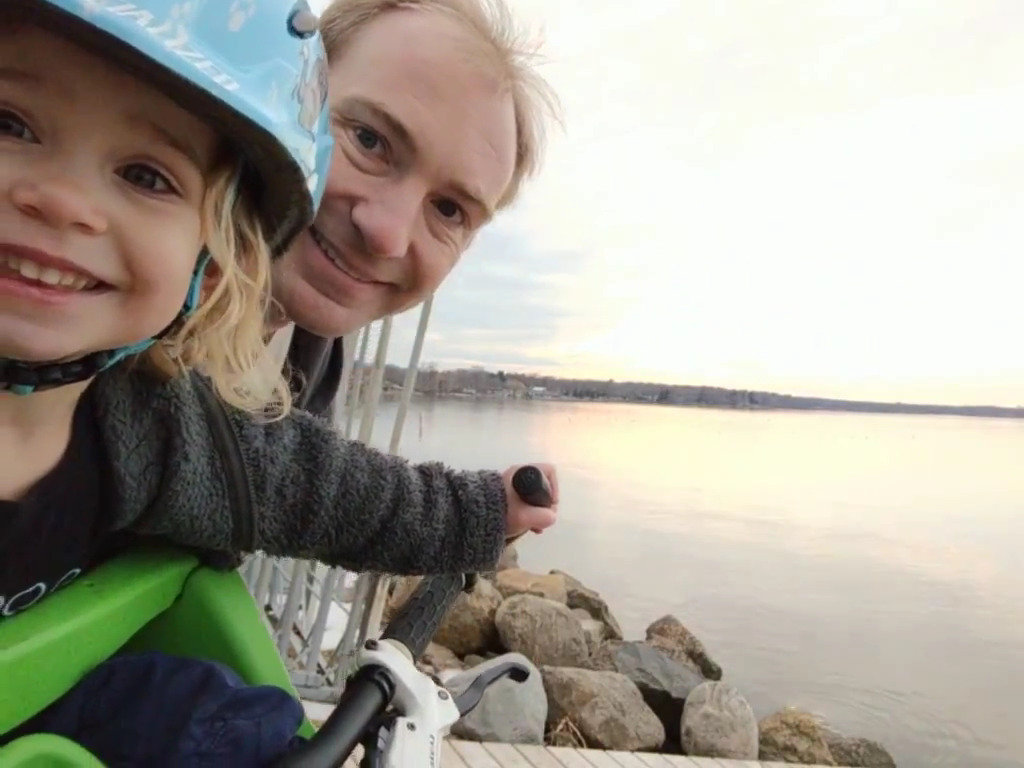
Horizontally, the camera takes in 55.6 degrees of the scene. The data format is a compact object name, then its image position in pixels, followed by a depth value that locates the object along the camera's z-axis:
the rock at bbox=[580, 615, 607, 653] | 5.79
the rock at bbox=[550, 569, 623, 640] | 7.18
